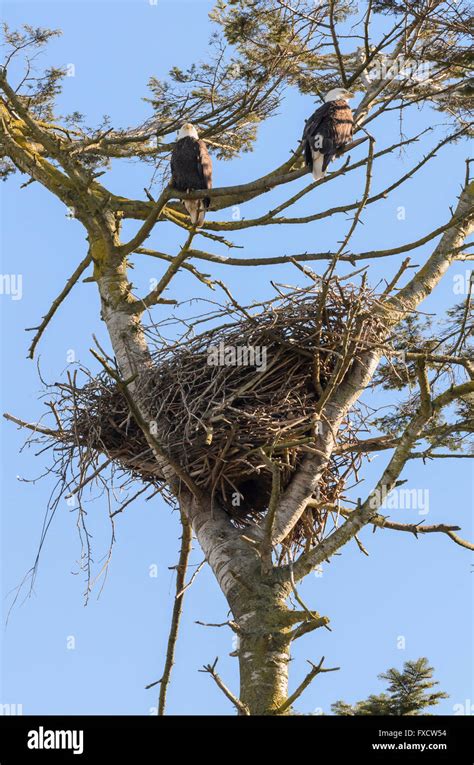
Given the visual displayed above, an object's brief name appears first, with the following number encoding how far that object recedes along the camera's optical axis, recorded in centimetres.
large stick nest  1365
